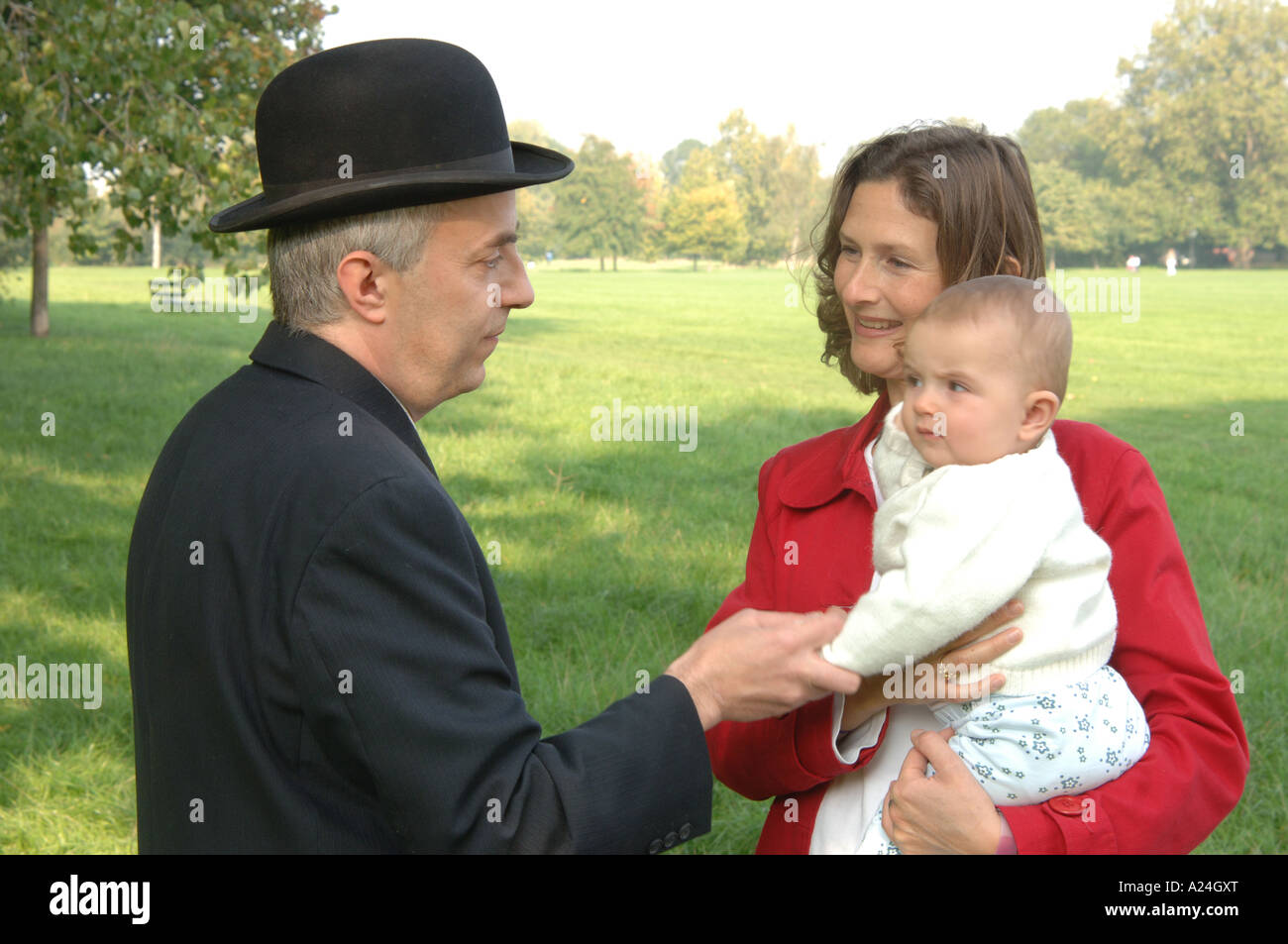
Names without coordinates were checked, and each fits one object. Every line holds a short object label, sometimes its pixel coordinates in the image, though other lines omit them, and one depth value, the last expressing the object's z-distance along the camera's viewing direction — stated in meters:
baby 2.07
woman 2.17
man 1.75
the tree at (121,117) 7.28
